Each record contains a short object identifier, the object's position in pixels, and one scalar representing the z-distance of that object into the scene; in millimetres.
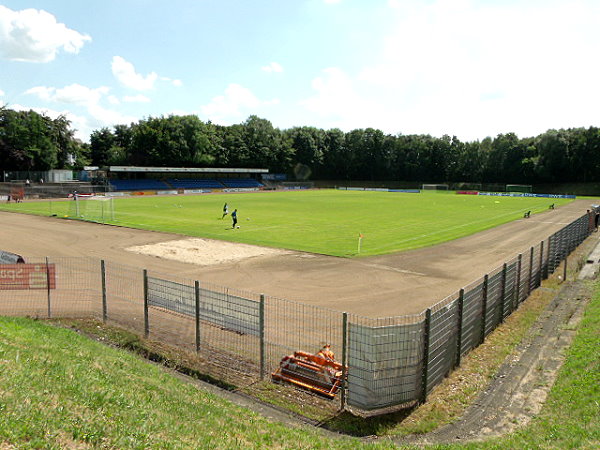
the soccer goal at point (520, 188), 109188
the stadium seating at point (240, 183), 109700
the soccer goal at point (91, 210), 43103
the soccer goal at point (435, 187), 122106
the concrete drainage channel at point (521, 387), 8312
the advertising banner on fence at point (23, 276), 15852
